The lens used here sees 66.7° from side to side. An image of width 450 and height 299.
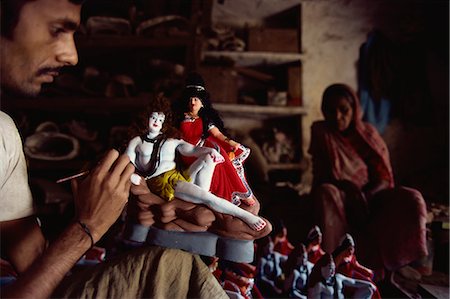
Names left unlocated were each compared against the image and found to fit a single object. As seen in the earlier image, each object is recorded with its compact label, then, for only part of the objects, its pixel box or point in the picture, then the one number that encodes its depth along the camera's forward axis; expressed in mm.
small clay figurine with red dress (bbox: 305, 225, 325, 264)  1282
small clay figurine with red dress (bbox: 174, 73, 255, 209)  861
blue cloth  2916
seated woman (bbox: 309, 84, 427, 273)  1532
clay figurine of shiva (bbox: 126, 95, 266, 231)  831
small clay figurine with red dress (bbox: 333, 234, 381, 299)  1047
